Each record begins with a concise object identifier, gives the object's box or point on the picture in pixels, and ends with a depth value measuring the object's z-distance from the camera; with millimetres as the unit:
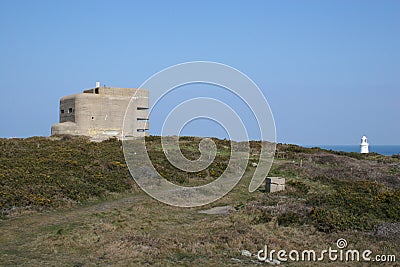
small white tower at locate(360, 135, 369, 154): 68062
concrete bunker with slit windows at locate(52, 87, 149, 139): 44312
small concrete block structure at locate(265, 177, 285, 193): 23016
